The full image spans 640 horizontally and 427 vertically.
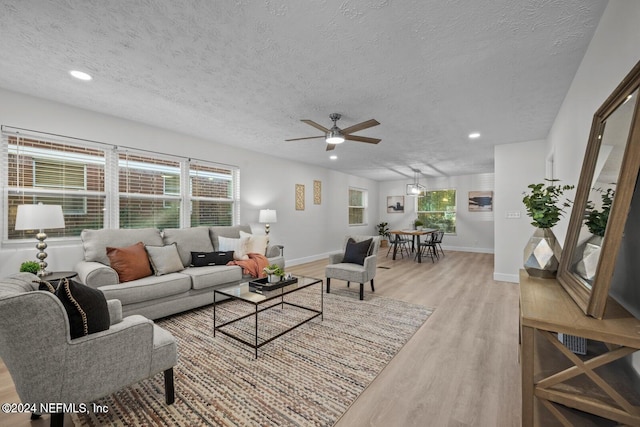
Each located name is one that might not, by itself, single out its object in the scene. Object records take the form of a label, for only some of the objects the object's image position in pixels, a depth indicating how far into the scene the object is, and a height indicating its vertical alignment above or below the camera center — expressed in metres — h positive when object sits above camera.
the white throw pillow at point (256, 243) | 4.36 -0.54
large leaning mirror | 1.05 +0.07
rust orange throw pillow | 3.10 -0.63
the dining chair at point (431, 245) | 7.21 -0.92
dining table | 6.85 -0.57
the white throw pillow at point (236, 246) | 4.21 -0.57
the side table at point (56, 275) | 2.66 -0.69
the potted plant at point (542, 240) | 1.89 -0.20
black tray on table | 2.82 -0.80
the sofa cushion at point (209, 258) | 3.83 -0.70
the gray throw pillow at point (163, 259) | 3.40 -0.64
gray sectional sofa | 2.83 -0.81
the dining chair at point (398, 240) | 7.50 -0.80
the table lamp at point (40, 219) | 2.55 -0.10
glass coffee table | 2.58 -1.26
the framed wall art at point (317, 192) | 7.33 +0.52
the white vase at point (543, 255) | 1.89 -0.31
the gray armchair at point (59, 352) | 1.23 -0.75
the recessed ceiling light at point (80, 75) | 2.60 +1.34
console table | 1.03 -0.69
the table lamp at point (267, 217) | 5.41 -0.13
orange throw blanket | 3.94 -0.82
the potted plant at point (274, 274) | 3.00 -0.71
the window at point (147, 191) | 3.95 +0.29
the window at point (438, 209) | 9.29 +0.10
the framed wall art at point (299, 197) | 6.77 +0.36
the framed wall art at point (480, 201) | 8.59 +0.36
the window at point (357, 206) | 9.15 +0.19
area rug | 1.67 -1.28
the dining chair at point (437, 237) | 7.38 -0.70
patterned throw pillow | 1.42 -0.54
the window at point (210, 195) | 4.79 +0.30
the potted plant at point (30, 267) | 2.74 -0.60
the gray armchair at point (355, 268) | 3.83 -0.85
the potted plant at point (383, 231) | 10.01 -0.73
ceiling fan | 3.02 +0.97
